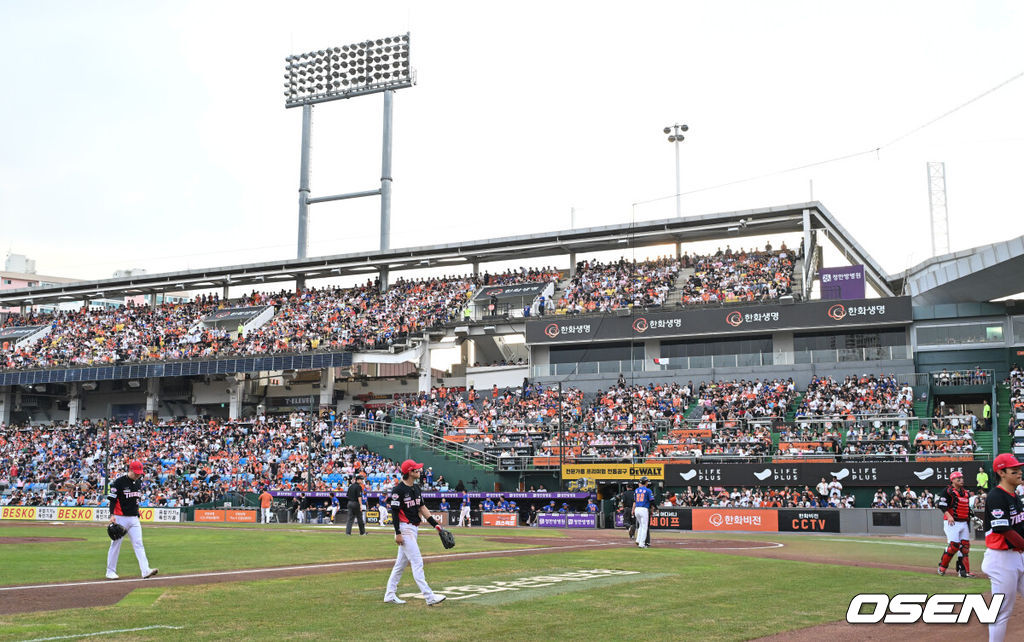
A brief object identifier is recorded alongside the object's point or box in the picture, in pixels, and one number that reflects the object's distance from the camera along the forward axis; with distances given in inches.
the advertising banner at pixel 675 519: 1373.0
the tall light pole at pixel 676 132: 2293.3
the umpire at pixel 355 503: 1173.1
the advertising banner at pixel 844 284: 1958.0
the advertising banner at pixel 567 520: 1446.9
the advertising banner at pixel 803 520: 1314.0
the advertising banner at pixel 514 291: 2283.5
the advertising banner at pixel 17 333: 2832.2
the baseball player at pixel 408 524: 471.5
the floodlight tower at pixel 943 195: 2524.6
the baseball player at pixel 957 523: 636.7
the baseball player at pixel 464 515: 1549.0
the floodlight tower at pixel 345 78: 2689.5
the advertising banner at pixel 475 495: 1564.6
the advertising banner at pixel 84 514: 1758.1
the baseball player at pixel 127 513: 587.5
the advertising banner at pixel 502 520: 1545.3
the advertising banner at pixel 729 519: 1347.2
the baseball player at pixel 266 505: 1694.1
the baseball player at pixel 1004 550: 316.2
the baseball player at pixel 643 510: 914.1
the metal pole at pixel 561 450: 1596.8
